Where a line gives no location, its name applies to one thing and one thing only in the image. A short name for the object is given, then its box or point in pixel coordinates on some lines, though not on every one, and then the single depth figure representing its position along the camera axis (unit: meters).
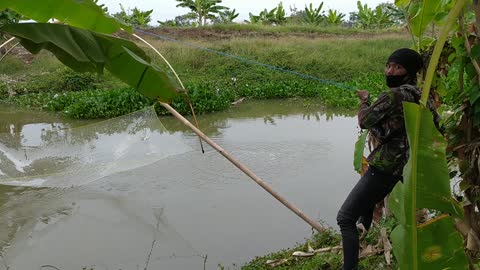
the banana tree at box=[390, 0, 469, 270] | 1.08
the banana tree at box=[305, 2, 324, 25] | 22.97
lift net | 4.56
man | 2.16
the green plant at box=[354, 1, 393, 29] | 22.86
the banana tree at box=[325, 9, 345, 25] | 23.69
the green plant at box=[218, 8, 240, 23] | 21.97
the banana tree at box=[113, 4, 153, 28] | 21.44
